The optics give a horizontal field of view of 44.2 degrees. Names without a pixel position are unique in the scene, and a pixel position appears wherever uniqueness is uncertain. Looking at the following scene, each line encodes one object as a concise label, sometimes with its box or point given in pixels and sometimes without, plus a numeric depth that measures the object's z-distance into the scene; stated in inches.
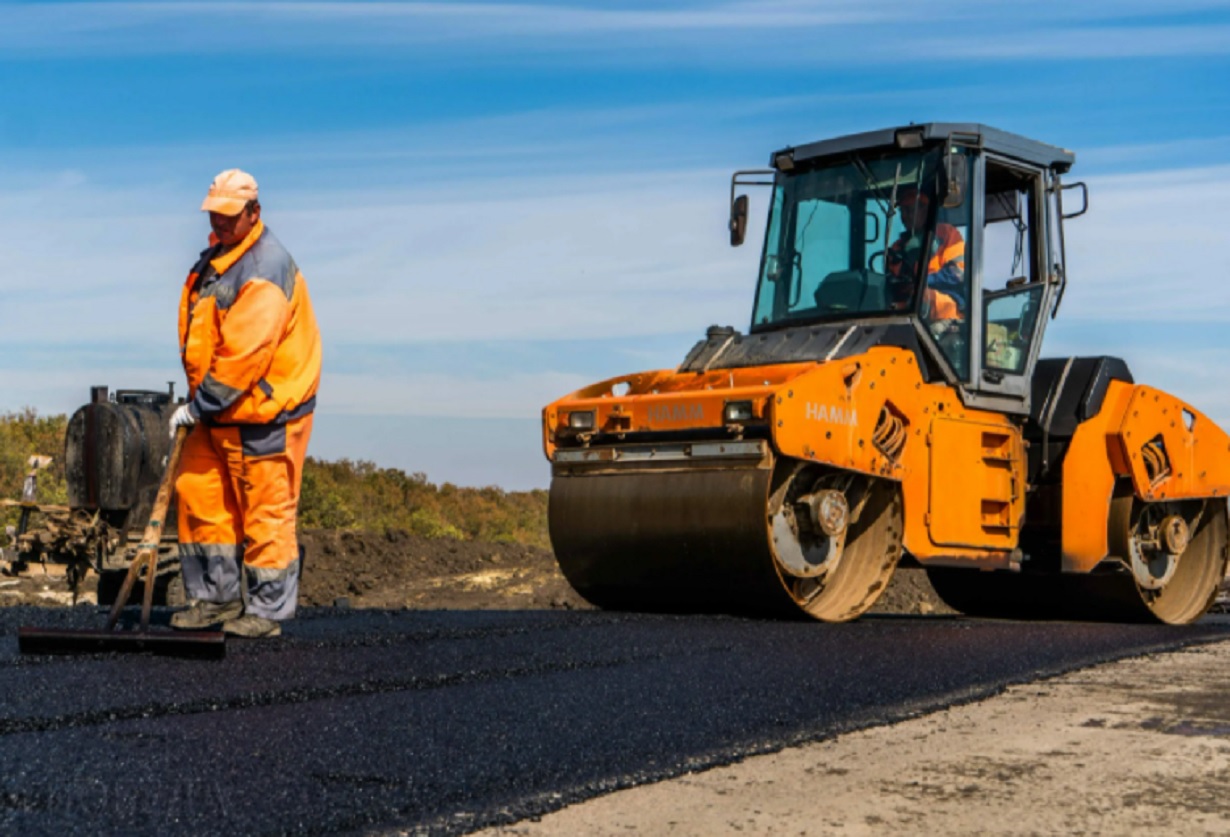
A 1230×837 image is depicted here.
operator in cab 315.0
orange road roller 283.4
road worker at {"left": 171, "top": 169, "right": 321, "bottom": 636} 215.9
